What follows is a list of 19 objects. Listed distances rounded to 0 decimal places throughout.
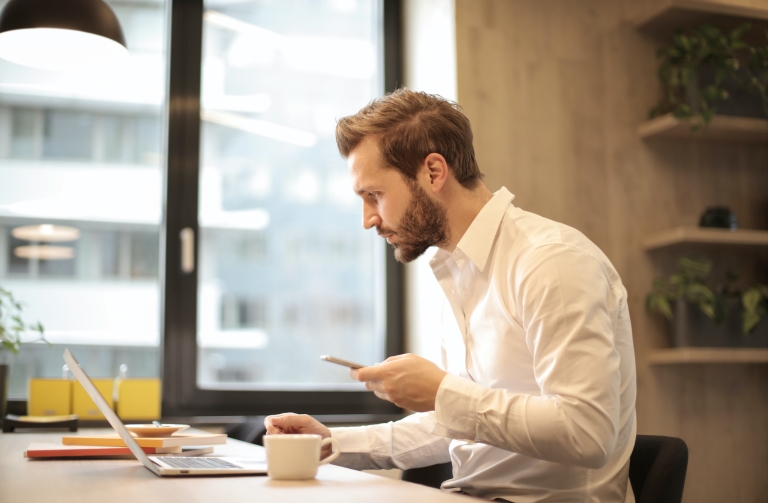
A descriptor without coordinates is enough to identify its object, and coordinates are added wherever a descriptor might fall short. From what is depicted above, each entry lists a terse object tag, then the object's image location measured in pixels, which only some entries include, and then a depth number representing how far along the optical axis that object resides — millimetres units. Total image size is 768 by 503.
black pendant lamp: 2125
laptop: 1153
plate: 1598
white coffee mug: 1087
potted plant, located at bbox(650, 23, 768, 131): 2934
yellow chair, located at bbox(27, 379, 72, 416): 2559
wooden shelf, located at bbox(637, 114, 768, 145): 2951
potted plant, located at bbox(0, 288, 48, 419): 2541
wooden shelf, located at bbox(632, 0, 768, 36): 2916
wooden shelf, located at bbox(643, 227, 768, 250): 2861
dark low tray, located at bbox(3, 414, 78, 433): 2332
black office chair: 1322
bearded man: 1306
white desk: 940
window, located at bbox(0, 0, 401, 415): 2895
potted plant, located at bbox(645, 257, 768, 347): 2873
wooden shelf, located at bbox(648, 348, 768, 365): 2822
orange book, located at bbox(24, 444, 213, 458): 1440
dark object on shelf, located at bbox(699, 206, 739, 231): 2992
